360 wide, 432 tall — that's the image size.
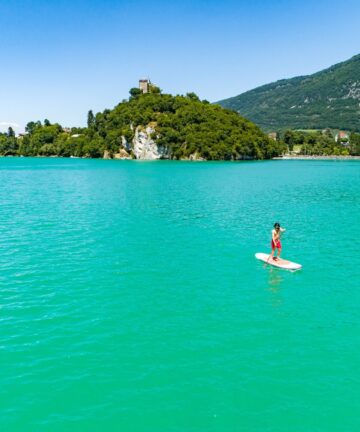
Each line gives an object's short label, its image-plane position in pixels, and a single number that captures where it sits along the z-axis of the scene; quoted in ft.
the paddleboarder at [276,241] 85.60
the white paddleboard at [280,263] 84.05
